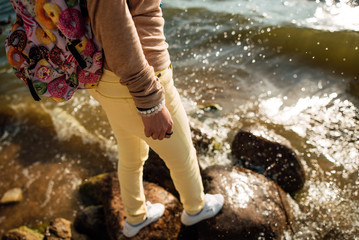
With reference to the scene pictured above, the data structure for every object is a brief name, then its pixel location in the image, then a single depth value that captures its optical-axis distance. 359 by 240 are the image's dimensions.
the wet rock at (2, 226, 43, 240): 2.97
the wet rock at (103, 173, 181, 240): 2.54
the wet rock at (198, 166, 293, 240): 2.51
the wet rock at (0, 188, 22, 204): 3.68
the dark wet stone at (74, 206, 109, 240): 3.03
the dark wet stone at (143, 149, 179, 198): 3.23
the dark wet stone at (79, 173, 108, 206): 3.43
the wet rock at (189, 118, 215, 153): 3.66
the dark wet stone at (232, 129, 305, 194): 3.12
